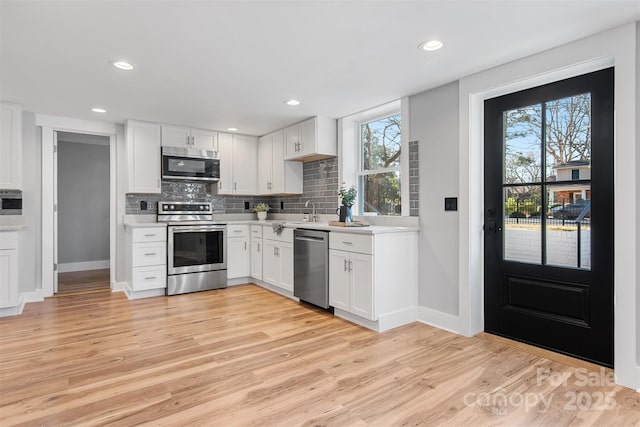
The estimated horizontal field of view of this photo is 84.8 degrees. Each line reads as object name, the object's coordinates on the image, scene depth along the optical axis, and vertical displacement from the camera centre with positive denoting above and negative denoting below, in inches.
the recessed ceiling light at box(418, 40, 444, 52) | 94.0 +45.3
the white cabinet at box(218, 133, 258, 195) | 205.9 +28.8
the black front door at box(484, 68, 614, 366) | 92.9 -1.6
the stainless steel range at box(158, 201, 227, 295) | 176.6 -20.5
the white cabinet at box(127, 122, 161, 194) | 177.9 +28.5
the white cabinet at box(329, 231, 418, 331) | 123.7 -24.6
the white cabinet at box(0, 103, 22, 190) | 148.9 +28.6
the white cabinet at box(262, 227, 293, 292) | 166.9 -23.6
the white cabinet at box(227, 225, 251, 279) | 193.3 -22.2
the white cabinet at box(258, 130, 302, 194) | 196.1 +24.2
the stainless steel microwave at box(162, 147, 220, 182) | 185.6 +26.2
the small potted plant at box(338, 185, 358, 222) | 150.8 +2.8
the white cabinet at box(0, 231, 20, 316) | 138.1 -22.4
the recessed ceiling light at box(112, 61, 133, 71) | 107.0 +45.8
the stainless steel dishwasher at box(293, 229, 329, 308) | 143.2 -23.6
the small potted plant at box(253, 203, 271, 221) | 214.7 +1.0
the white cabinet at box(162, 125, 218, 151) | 187.2 +41.1
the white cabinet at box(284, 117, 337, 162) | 170.4 +36.5
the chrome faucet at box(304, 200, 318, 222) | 188.9 -0.3
